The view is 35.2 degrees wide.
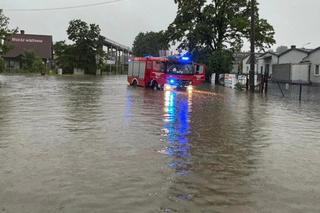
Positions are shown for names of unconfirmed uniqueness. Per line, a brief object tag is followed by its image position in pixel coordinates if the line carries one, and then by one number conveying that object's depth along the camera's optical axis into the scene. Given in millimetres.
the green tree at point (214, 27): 58438
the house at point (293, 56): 58584
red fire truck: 36219
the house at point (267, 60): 67981
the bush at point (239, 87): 40797
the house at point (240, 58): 94094
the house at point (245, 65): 88031
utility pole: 36959
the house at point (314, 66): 52994
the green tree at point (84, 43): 103875
